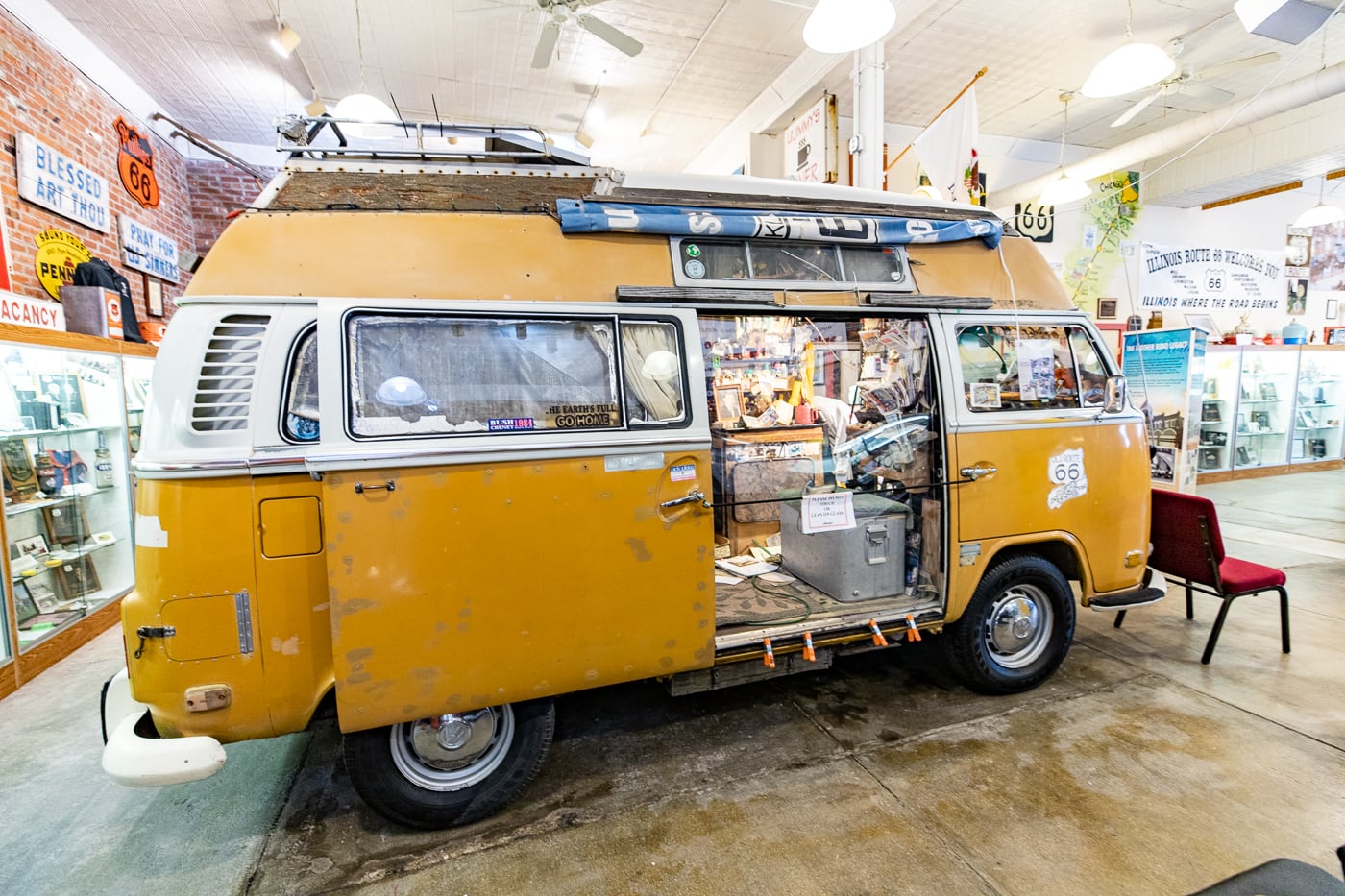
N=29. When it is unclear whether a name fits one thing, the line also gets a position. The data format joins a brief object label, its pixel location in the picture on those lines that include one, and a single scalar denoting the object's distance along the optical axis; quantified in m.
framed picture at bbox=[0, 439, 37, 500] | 4.06
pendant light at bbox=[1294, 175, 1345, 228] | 9.23
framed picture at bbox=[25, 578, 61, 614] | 4.37
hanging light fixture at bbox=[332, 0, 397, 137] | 5.50
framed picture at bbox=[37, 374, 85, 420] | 4.46
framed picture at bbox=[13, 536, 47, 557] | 4.29
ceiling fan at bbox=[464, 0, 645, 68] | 5.31
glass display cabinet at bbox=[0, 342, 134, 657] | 4.16
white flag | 5.53
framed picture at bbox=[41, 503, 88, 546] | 4.58
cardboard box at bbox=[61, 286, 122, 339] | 4.75
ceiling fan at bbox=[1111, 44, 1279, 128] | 6.96
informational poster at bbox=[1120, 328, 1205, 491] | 7.67
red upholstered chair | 4.00
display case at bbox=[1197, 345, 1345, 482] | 10.40
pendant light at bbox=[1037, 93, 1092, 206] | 7.69
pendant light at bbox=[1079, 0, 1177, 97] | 4.78
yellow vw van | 2.27
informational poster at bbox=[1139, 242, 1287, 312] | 10.56
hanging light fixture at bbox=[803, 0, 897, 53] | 4.04
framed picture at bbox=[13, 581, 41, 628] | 4.20
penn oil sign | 5.05
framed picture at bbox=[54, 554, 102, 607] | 4.65
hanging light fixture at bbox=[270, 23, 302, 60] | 5.75
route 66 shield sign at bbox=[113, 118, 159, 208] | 6.38
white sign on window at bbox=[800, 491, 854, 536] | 3.28
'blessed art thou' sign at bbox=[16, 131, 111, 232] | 4.89
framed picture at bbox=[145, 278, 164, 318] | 6.67
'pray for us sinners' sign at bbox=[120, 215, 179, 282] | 6.32
